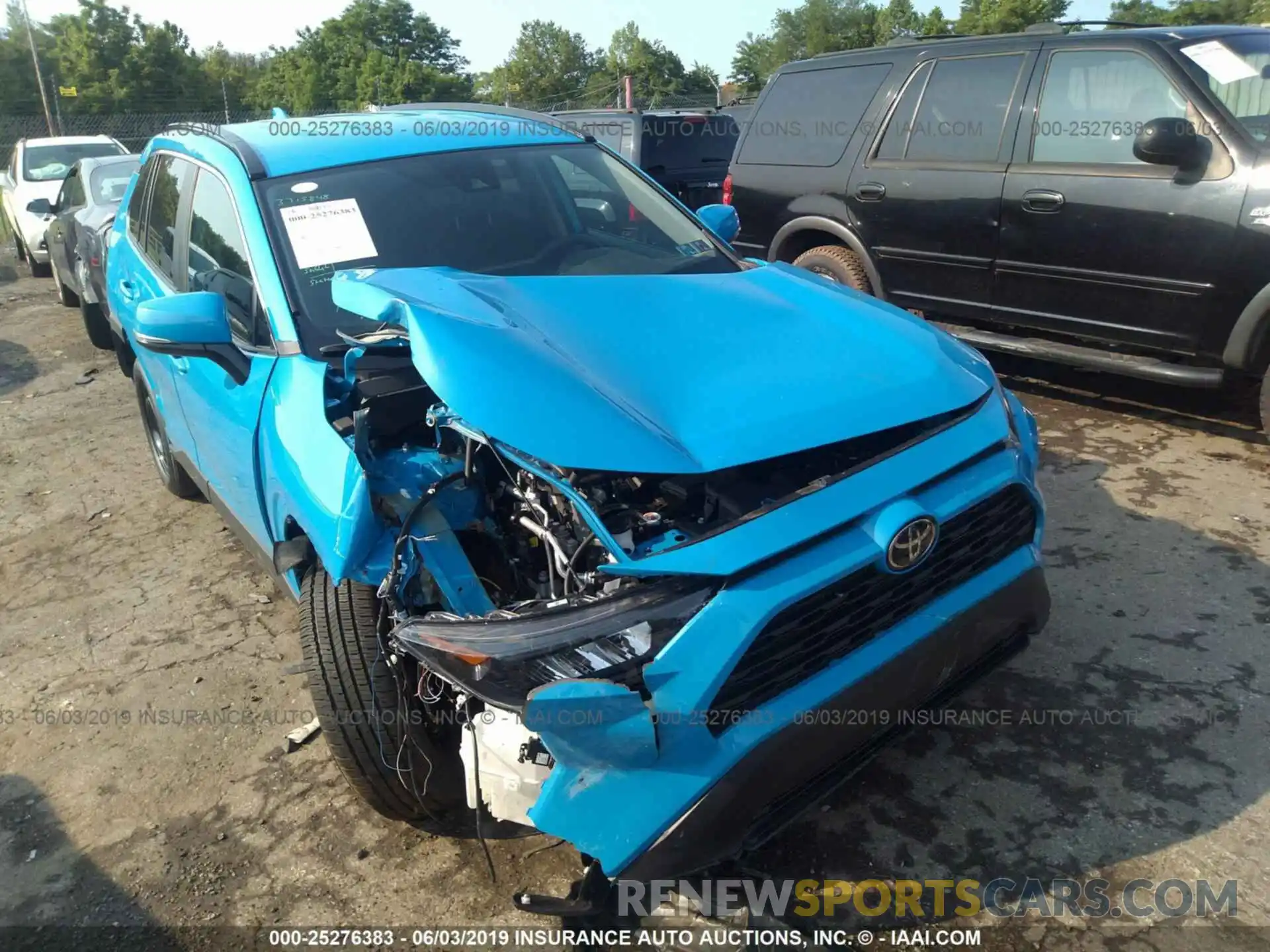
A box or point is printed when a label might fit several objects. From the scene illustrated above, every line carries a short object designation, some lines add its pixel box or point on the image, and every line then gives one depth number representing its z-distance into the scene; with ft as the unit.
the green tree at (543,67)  230.27
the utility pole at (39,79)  73.05
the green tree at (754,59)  250.78
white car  38.47
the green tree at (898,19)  220.02
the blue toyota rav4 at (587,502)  6.34
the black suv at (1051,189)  14.21
